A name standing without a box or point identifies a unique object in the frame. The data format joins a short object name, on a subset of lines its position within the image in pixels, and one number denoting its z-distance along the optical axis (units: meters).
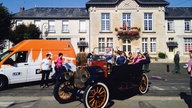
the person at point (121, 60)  8.74
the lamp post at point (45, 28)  36.44
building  36.09
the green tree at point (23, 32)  31.25
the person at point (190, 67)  7.03
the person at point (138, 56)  13.55
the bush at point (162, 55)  35.35
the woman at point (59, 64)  11.68
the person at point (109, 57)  7.69
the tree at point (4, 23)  21.25
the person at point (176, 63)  18.22
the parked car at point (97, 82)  6.89
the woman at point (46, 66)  11.16
